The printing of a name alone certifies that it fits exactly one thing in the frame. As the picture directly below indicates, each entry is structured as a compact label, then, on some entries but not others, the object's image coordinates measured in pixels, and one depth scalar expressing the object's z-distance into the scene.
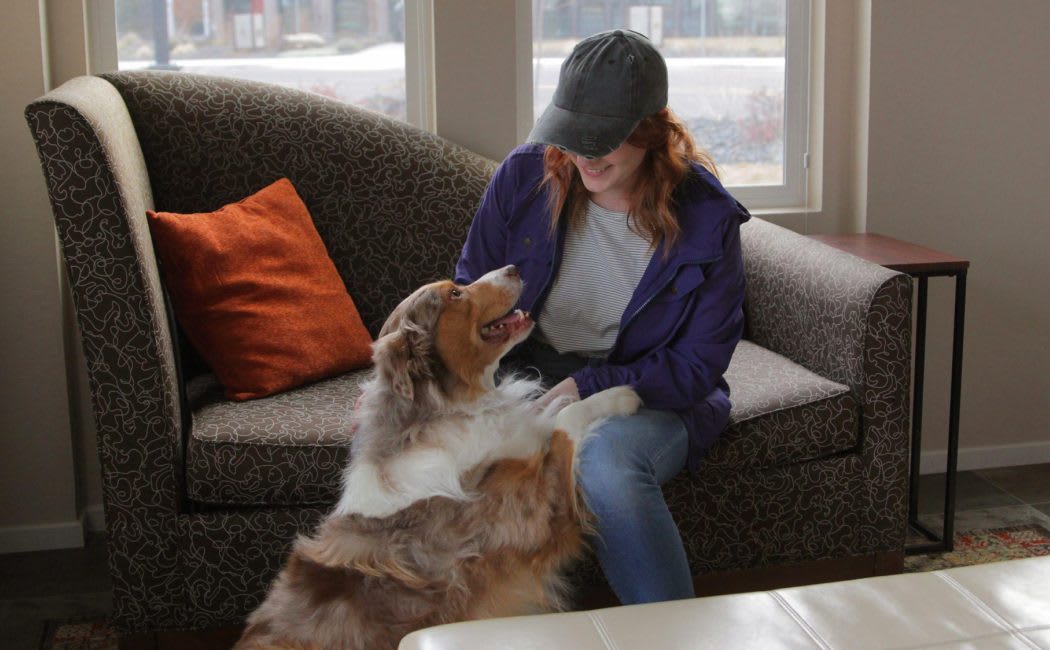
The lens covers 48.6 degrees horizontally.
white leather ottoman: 1.39
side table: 2.78
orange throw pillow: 2.51
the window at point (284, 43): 3.12
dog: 1.82
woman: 2.04
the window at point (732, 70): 3.33
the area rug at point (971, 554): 2.51
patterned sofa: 2.20
